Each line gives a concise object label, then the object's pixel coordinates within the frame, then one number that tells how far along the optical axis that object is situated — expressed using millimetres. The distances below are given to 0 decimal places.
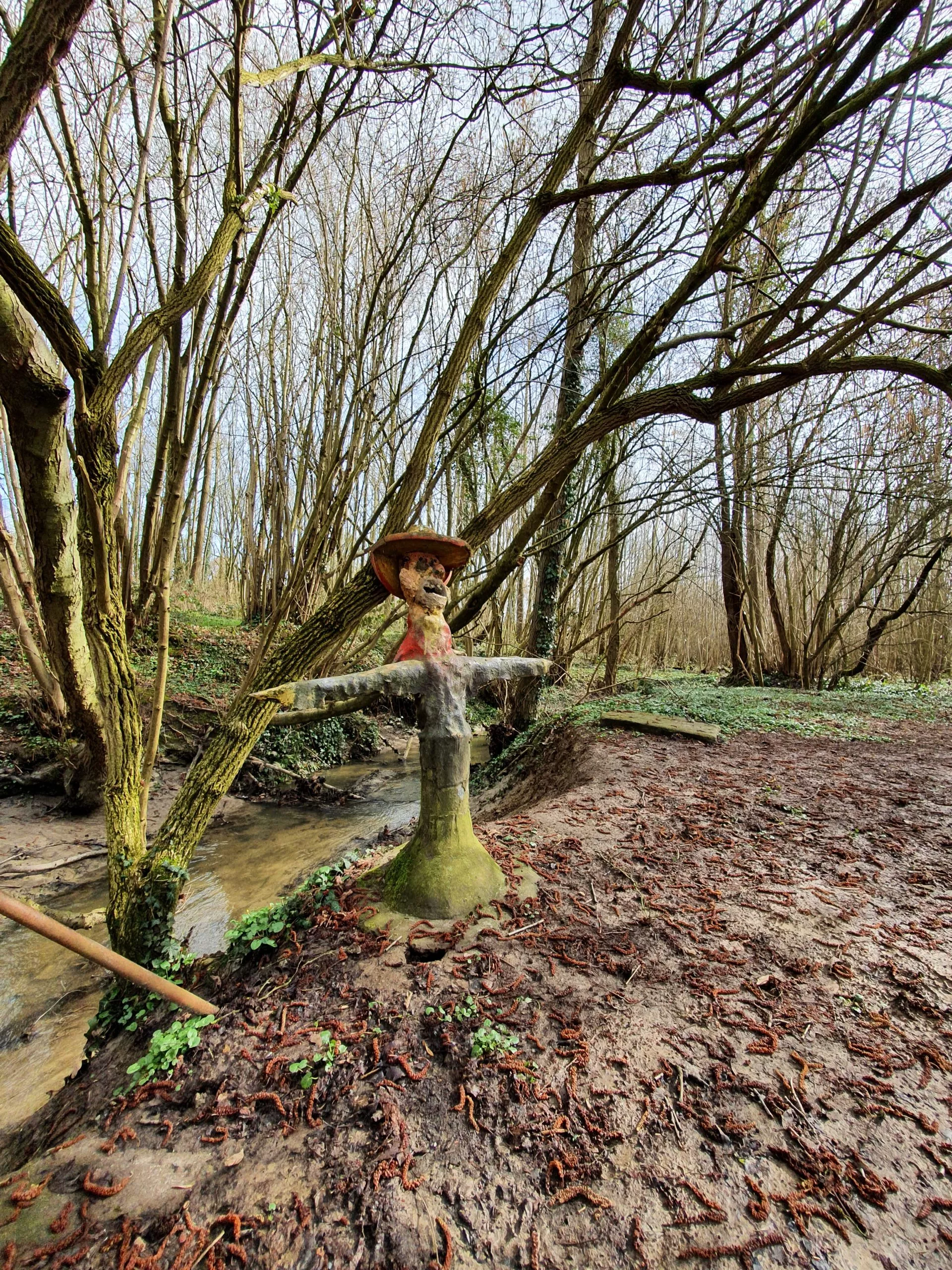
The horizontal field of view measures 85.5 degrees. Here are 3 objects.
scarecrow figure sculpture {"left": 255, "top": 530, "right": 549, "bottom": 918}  2363
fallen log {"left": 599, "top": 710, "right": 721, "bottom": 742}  5684
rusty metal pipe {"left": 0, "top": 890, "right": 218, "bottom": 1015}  1248
